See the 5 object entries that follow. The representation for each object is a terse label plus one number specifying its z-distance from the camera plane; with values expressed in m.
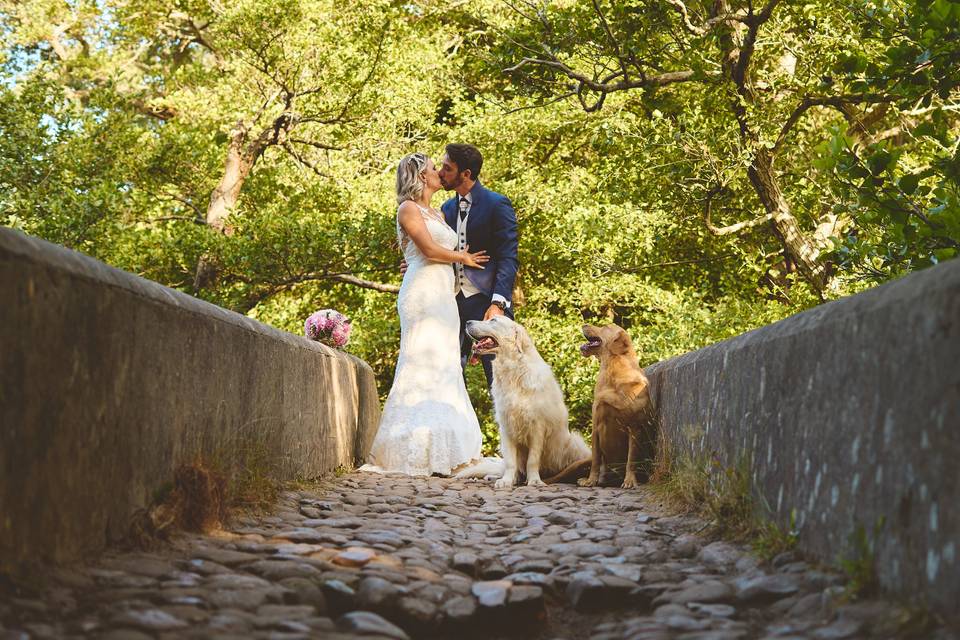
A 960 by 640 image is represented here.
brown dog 6.75
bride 8.16
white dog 7.29
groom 8.41
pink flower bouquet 9.91
